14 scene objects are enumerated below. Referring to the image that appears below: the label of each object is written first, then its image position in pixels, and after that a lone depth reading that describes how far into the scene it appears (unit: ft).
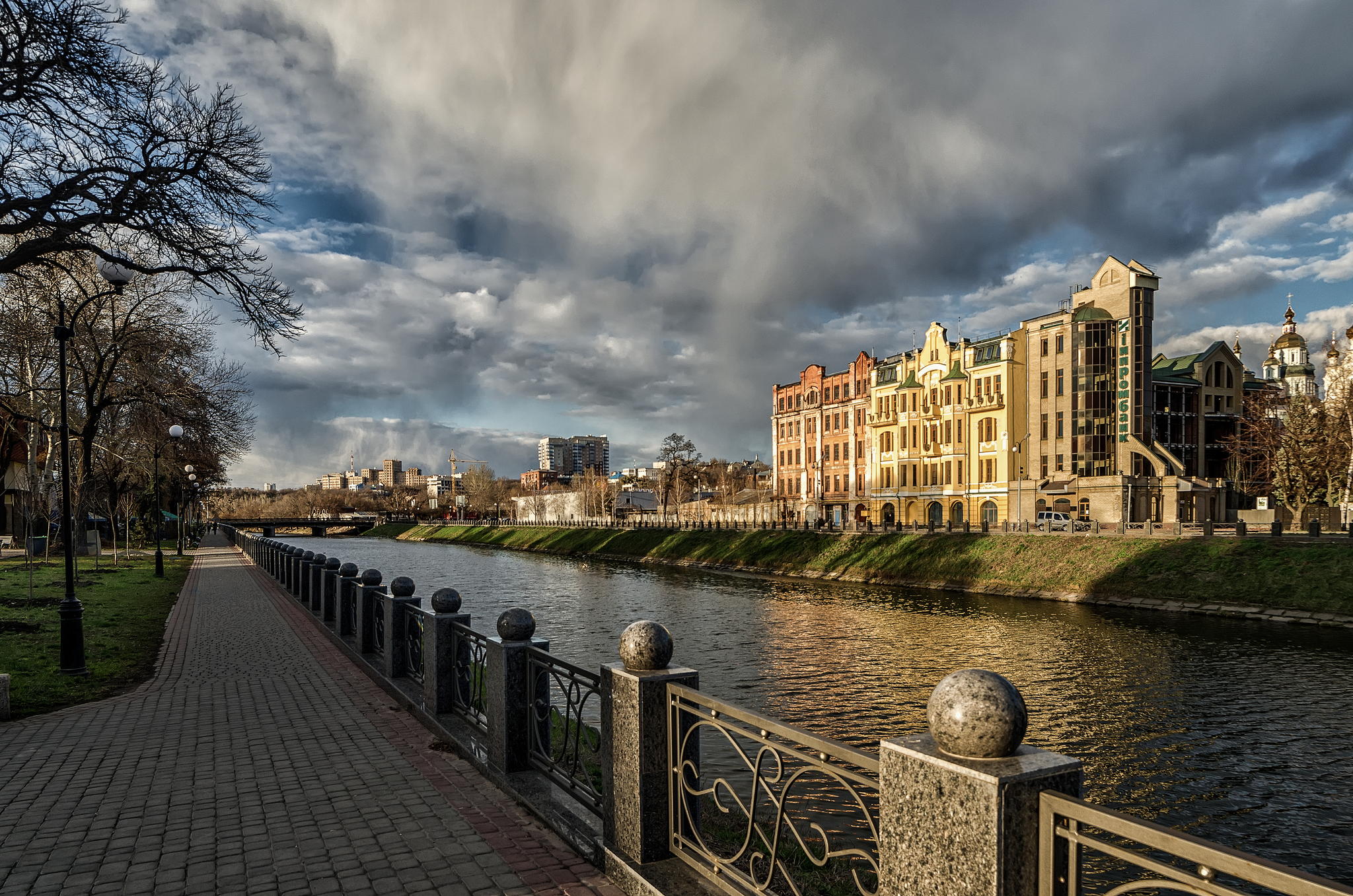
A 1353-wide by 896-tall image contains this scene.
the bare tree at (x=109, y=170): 34.01
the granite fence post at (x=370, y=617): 38.34
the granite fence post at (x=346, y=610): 44.06
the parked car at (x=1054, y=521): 120.98
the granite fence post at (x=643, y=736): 14.93
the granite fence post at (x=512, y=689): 20.76
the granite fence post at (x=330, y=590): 48.78
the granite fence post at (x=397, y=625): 32.73
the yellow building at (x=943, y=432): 171.73
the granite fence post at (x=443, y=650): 26.45
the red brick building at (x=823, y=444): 213.25
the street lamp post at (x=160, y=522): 76.33
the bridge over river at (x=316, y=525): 340.80
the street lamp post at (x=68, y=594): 34.19
